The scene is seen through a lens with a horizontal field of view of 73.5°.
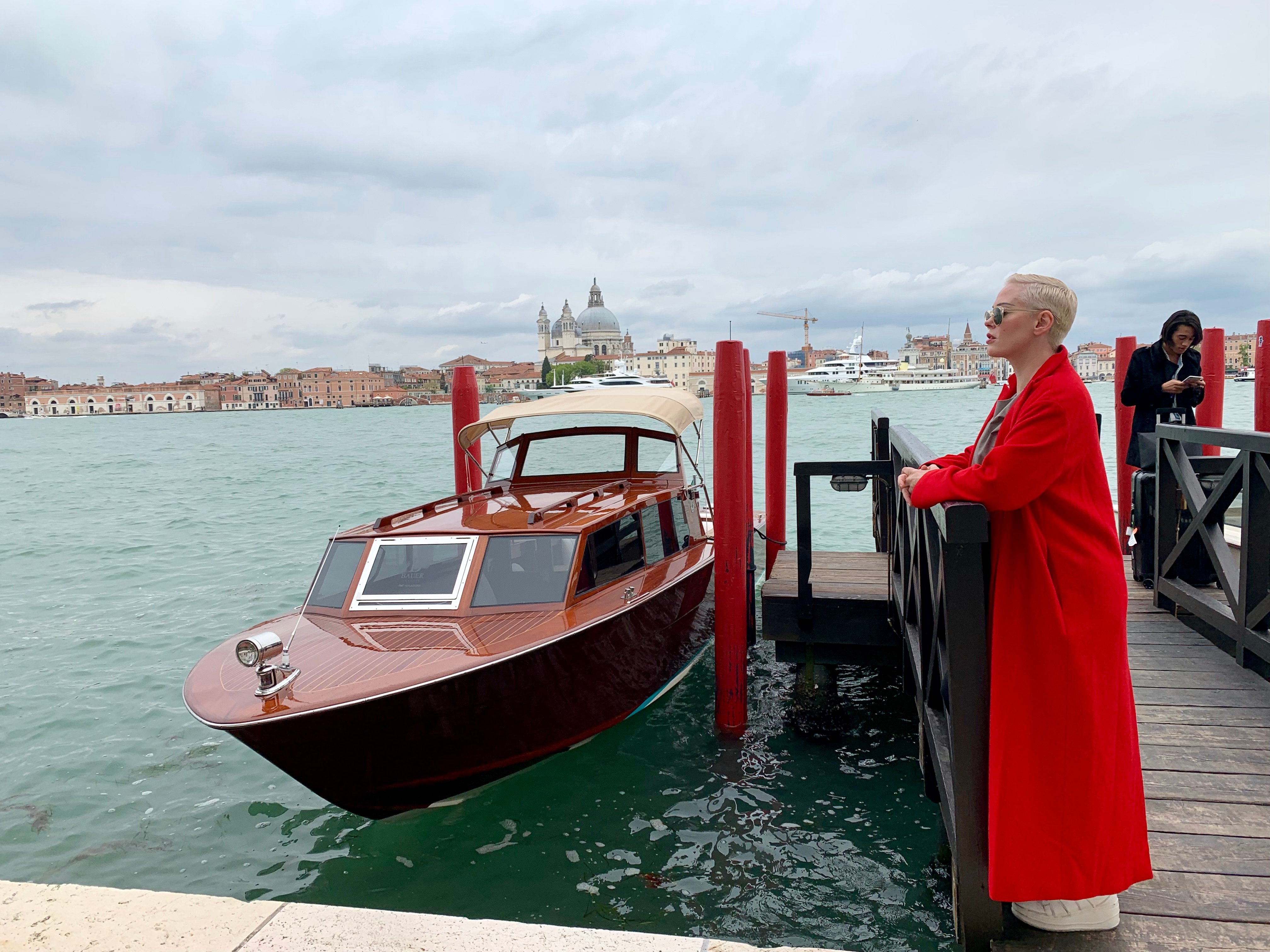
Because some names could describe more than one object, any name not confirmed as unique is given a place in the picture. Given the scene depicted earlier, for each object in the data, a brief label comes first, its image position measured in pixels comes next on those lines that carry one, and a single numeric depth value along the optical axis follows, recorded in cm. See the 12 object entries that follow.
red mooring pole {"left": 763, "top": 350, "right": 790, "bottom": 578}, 1066
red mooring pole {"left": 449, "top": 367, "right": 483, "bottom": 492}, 1097
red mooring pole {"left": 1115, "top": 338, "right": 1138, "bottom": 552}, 928
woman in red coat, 246
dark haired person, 665
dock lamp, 699
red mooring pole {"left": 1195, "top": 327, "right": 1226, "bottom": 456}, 1058
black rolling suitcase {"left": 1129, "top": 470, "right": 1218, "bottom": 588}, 632
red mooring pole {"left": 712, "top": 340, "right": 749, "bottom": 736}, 693
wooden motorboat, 499
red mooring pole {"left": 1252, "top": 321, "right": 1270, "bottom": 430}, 1010
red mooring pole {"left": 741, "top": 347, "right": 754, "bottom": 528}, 887
